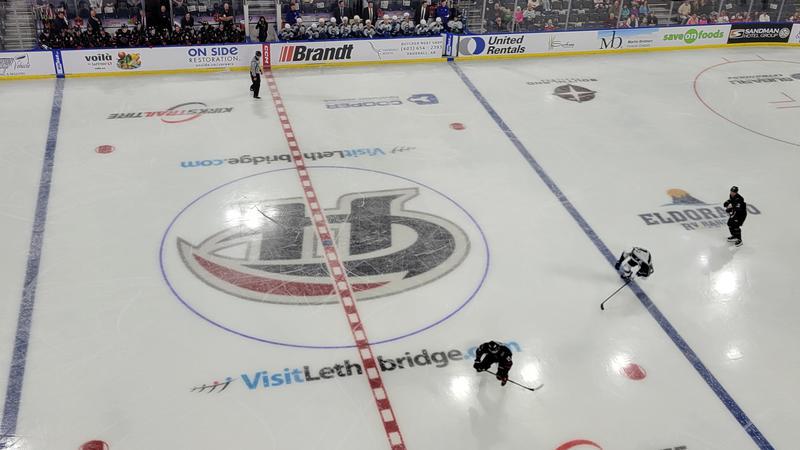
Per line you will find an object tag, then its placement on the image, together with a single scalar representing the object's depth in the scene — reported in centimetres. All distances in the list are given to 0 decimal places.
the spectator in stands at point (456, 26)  2181
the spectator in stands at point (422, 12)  2193
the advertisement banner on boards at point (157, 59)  1872
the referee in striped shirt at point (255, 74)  1750
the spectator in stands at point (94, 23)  1919
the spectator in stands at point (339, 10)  2161
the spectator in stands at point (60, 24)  1881
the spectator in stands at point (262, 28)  2045
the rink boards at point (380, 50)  1866
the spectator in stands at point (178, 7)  2100
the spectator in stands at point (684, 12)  2417
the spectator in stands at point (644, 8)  2392
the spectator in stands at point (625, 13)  2383
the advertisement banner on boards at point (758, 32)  2366
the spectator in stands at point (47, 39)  1864
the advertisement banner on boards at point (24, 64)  1808
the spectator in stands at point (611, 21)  2372
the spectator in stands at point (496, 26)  2259
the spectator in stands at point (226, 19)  2028
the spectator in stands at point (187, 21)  2012
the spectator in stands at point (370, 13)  2172
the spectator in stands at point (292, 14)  2122
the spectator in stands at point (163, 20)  2016
